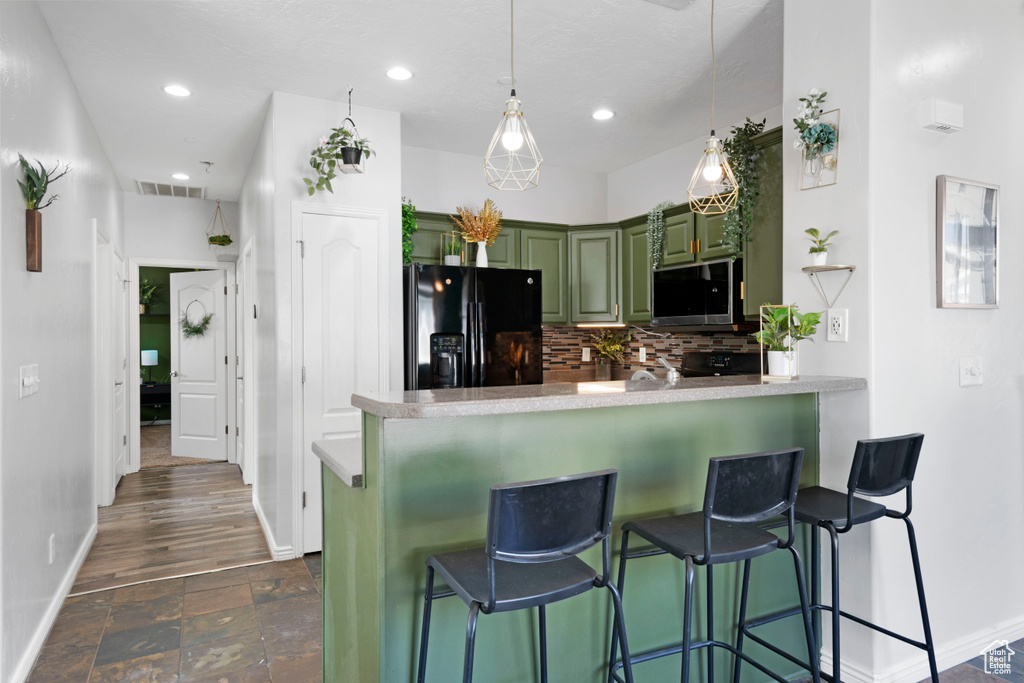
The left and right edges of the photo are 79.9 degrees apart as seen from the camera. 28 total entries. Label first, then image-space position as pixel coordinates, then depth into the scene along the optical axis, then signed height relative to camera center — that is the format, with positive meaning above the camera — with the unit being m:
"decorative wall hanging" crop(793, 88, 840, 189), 2.27 +0.73
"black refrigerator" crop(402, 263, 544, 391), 3.68 +0.05
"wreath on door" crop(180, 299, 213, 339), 6.22 +0.12
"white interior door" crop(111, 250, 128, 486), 4.96 -0.25
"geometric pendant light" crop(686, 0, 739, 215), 2.33 +0.66
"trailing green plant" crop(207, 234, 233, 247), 5.53 +0.89
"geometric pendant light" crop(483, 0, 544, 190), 2.05 +0.71
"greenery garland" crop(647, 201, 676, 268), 4.16 +0.71
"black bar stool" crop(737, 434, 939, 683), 1.87 -0.56
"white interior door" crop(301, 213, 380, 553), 3.53 +0.04
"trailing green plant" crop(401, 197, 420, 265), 3.88 +0.70
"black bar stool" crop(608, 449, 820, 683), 1.60 -0.51
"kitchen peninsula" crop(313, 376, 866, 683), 1.63 -0.45
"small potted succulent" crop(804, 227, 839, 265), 2.27 +0.33
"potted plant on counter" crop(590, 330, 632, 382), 5.09 -0.12
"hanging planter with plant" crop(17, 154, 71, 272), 2.31 +0.47
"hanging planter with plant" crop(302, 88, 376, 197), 3.37 +1.01
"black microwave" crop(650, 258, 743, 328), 3.47 +0.25
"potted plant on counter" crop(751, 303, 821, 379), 2.27 +0.00
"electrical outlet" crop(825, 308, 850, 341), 2.25 +0.04
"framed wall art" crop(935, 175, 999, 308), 2.32 +0.36
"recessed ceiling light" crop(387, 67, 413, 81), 3.16 +1.38
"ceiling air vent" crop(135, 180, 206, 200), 5.39 +1.35
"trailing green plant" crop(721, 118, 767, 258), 3.03 +0.84
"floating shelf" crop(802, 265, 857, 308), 2.24 +0.24
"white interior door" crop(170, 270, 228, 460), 6.22 -0.34
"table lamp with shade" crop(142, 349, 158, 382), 8.66 -0.28
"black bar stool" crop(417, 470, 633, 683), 1.32 -0.48
